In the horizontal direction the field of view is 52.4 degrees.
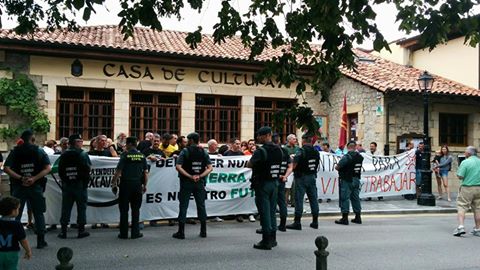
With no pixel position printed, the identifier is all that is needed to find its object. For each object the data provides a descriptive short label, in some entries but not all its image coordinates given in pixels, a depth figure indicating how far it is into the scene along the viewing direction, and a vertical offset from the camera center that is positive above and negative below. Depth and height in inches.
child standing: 186.4 -41.0
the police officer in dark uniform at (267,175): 312.7 -26.2
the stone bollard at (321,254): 178.9 -43.5
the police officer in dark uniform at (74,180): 329.1 -32.0
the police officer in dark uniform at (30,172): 297.3 -24.7
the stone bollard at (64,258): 147.8 -38.2
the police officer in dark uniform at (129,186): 332.2 -36.2
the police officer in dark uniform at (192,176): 341.4 -29.6
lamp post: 555.5 -32.1
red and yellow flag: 599.8 +7.4
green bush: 561.9 +33.9
